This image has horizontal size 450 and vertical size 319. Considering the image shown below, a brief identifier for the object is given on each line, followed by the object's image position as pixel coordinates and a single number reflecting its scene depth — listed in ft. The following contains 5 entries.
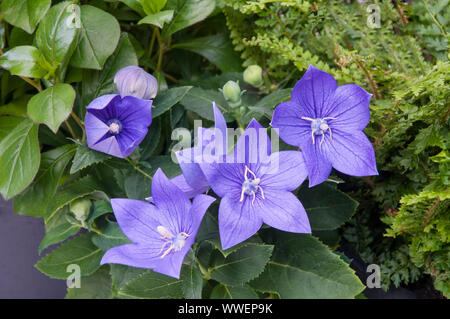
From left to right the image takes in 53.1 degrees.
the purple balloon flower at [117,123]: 2.00
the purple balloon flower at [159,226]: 1.79
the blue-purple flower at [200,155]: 1.80
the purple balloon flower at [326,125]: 1.90
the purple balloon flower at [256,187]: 1.81
